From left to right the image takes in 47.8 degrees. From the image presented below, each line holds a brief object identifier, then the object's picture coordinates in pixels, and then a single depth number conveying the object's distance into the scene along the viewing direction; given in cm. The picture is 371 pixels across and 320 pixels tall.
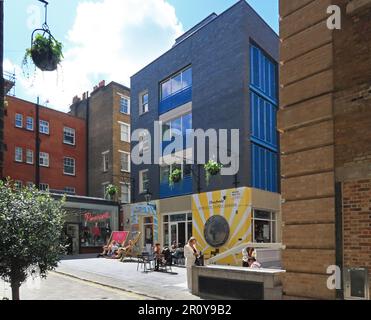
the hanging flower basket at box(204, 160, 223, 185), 2238
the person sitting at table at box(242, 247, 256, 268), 1561
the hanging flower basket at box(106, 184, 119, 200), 3276
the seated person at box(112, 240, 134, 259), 2485
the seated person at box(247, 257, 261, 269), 1282
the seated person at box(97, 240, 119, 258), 2757
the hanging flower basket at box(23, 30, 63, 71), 645
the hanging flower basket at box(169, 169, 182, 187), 2623
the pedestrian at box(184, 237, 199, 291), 1260
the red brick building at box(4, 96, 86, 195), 3491
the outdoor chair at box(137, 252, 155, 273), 1926
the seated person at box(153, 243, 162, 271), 1890
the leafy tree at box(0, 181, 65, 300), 706
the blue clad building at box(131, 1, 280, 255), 2353
